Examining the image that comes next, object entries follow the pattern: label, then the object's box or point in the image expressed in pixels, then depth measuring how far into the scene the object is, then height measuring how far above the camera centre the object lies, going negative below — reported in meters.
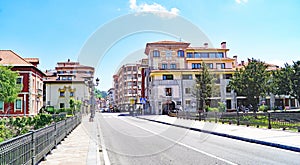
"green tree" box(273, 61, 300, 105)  28.43 +1.71
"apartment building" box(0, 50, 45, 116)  34.56 +1.64
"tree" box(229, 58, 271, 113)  22.47 +1.24
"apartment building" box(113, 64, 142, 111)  81.28 +3.82
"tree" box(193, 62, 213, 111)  30.69 +1.13
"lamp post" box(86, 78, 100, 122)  24.34 +0.91
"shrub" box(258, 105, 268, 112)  34.15 -2.36
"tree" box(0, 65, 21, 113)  27.73 +1.46
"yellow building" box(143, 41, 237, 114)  41.66 +3.76
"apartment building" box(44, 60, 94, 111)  53.56 +1.42
